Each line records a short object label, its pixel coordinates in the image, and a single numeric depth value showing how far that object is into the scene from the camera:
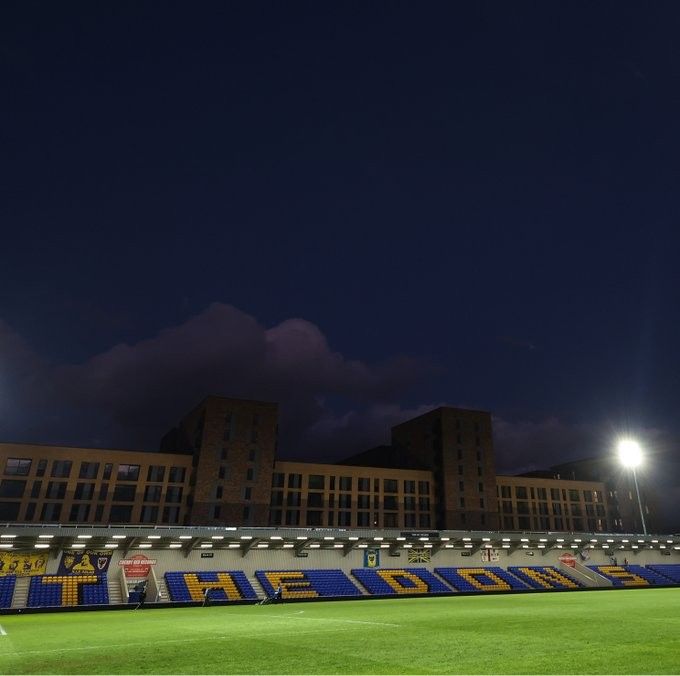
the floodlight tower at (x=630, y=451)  51.47
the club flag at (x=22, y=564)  38.97
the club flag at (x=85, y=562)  40.94
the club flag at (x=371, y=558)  52.08
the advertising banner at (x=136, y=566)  42.47
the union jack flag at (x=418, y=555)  54.22
